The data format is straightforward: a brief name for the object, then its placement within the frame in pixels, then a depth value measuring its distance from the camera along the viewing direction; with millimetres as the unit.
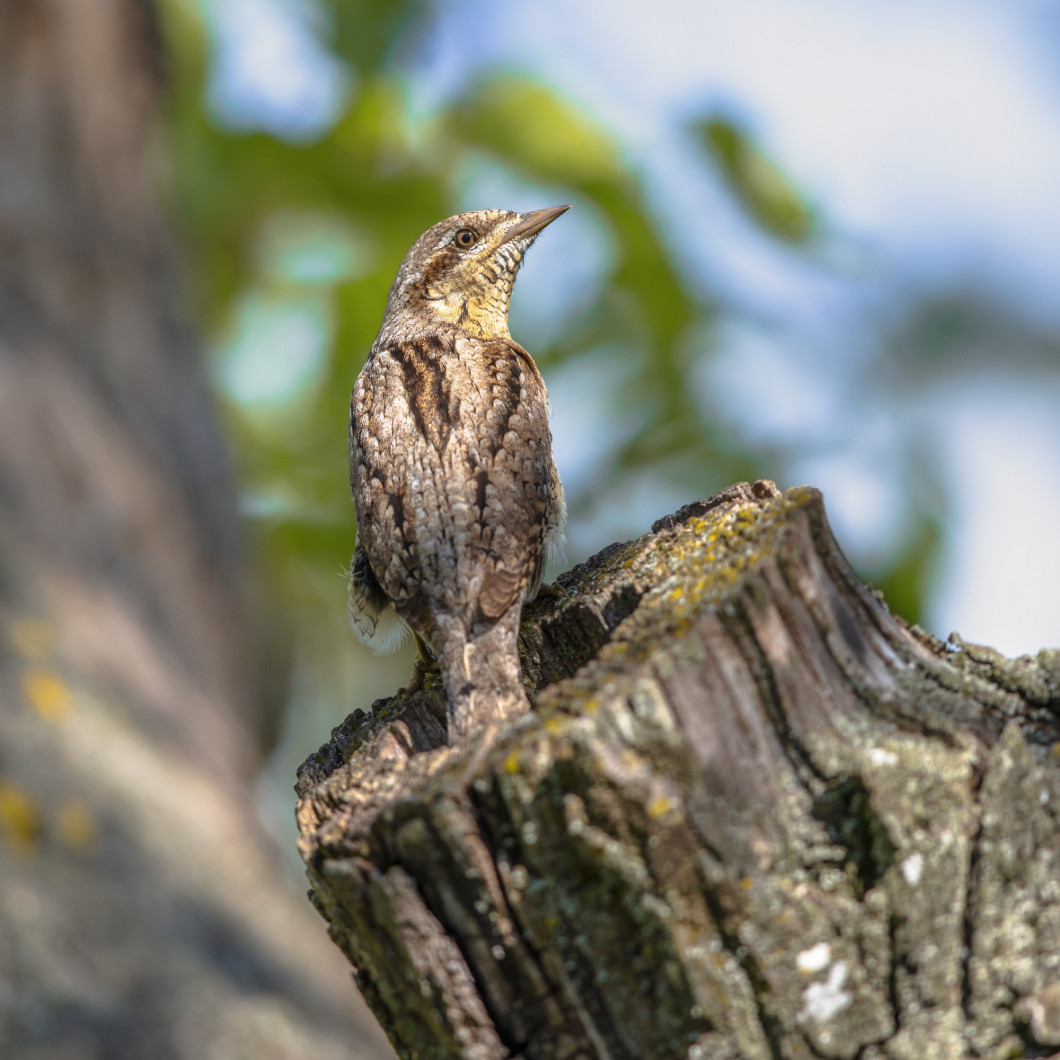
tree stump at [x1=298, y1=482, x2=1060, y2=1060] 3916
